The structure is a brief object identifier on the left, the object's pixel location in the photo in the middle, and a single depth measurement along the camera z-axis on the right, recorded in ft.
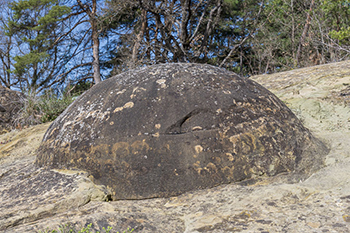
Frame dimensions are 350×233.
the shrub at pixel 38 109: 25.09
